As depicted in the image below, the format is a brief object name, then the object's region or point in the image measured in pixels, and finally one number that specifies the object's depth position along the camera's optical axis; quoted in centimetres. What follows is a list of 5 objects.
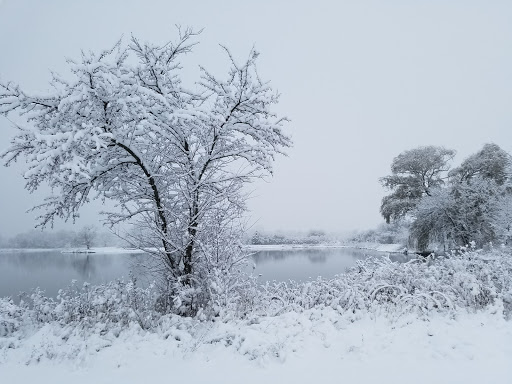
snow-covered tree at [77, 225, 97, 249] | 6894
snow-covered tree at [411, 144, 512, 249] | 2188
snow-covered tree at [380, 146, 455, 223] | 3022
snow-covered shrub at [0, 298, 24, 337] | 560
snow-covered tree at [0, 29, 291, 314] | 471
